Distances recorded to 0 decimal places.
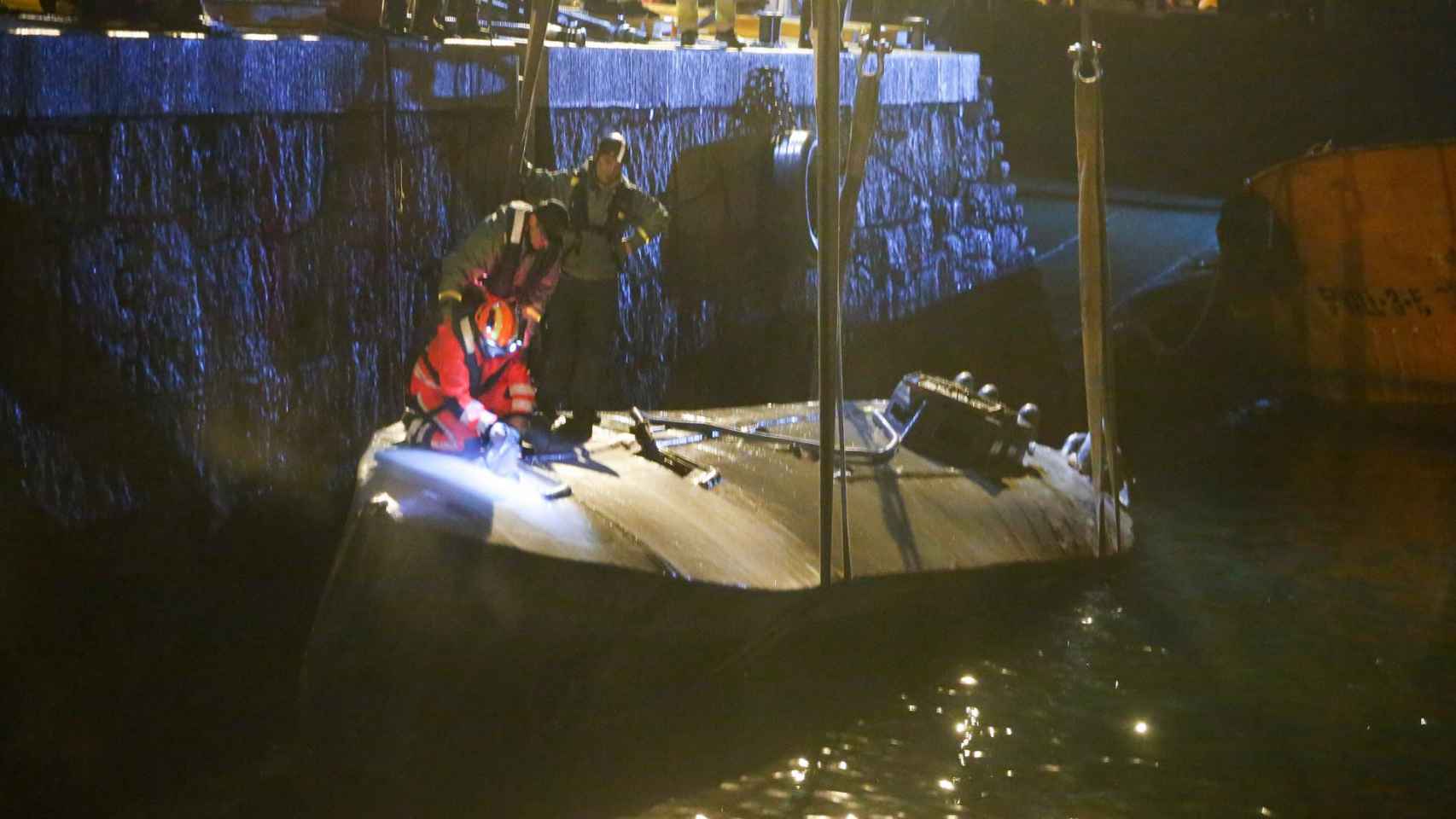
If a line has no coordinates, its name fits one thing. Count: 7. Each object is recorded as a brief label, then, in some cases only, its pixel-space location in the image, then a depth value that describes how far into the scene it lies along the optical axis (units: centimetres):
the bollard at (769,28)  2659
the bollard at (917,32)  2900
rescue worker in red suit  1359
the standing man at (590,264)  1536
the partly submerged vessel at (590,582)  1224
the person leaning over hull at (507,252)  1394
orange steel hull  2500
